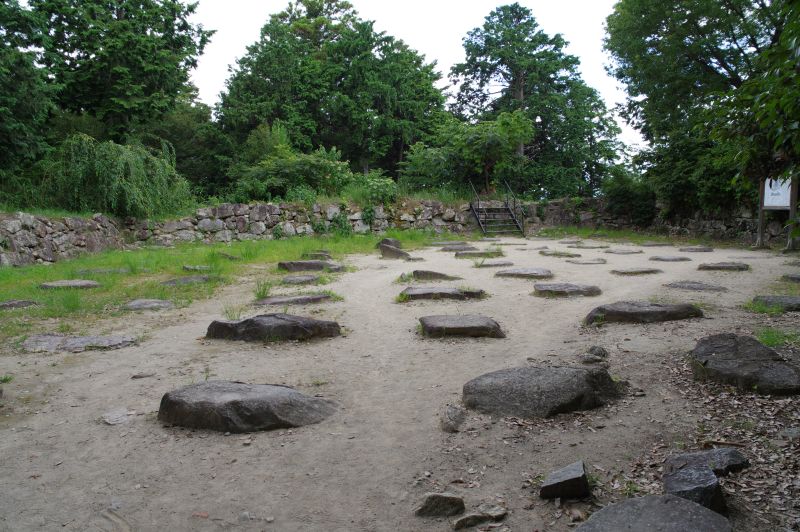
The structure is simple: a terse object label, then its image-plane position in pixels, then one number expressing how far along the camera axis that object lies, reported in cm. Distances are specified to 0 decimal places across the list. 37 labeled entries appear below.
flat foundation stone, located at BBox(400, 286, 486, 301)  605
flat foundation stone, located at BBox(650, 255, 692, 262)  941
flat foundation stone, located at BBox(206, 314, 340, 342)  450
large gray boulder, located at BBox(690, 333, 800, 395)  292
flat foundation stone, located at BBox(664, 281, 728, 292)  602
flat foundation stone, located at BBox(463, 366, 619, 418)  286
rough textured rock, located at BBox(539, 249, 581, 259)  1015
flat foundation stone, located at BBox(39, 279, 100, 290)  694
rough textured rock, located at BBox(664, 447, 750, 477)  216
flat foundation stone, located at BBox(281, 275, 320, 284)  749
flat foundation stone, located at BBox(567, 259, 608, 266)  903
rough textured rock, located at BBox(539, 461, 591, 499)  208
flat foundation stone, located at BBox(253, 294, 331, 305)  598
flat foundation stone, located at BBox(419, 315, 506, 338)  446
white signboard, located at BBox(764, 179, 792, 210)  1134
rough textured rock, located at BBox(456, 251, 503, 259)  1024
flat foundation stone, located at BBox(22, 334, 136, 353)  438
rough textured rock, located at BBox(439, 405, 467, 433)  277
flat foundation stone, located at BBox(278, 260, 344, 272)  878
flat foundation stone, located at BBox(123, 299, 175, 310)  596
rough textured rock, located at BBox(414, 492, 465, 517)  206
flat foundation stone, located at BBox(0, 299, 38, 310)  583
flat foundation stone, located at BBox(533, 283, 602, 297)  605
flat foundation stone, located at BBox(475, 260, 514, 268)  870
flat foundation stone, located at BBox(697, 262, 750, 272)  777
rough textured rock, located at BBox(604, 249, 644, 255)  1095
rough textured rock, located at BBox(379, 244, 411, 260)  1048
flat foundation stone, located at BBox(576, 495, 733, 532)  171
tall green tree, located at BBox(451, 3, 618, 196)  2775
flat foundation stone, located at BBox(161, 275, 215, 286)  735
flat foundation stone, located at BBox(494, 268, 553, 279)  739
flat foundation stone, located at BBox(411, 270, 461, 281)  745
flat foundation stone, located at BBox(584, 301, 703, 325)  460
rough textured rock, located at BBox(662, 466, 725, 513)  190
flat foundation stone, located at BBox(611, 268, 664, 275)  761
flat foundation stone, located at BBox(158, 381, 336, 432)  280
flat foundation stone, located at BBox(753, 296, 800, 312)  478
